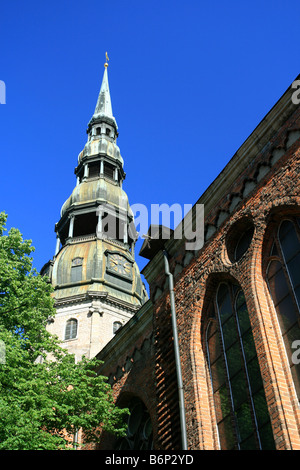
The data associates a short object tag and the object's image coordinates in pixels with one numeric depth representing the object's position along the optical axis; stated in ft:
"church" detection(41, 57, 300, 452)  29.50
